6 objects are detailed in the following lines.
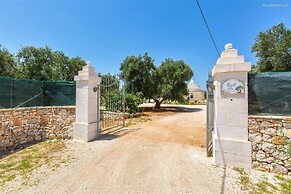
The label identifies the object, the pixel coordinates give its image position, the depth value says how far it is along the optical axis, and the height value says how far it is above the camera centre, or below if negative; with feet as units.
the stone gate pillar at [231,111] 10.23 -0.94
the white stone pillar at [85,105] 15.46 -0.76
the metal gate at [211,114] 11.66 -1.66
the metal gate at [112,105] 21.68 -1.16
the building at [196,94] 104.85 +4.69
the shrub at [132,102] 31.38 -0.72
